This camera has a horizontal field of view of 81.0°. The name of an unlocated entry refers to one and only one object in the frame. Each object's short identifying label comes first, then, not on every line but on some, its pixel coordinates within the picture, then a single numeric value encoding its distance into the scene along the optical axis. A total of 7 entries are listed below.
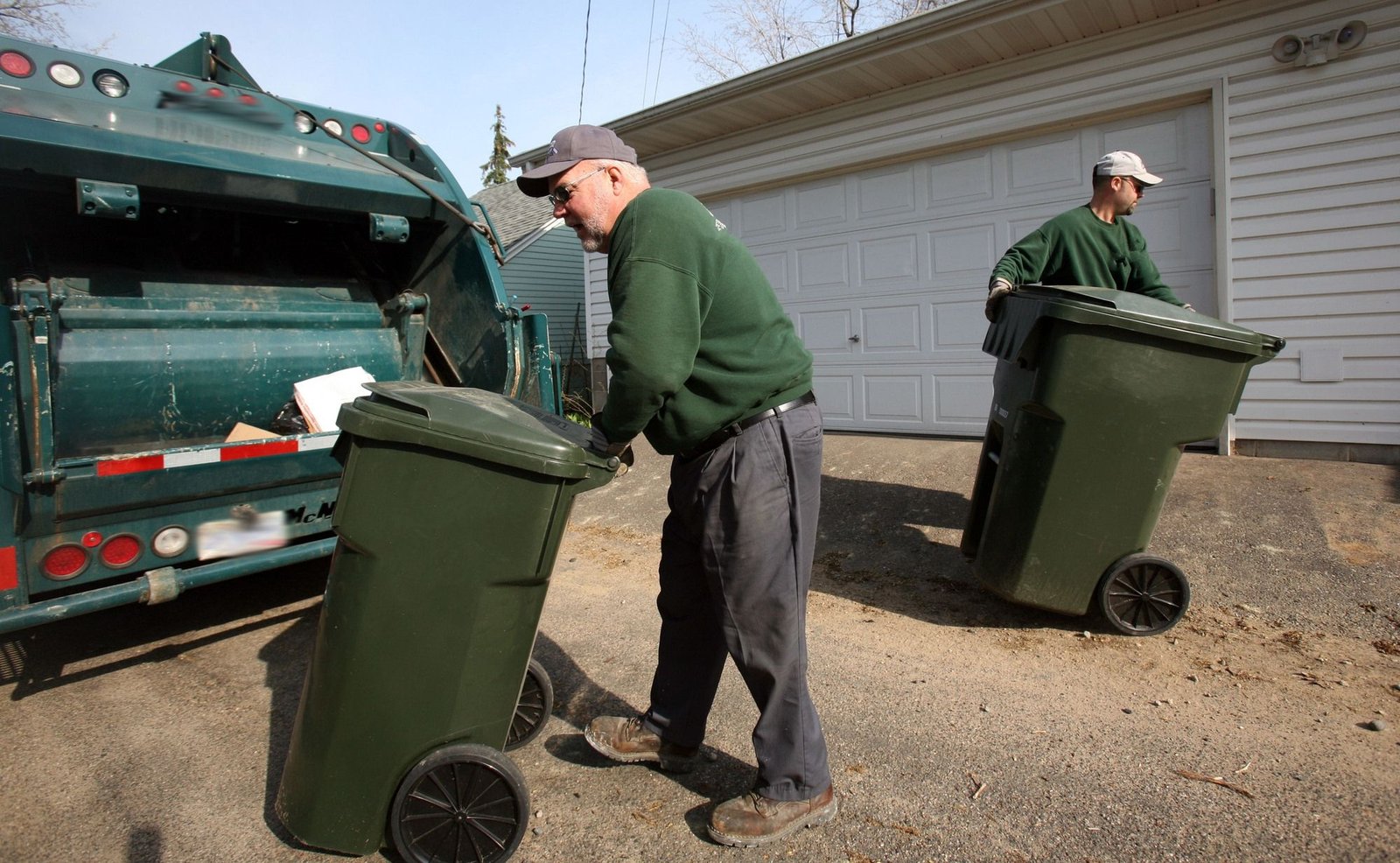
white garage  4.81
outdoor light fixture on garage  4.70
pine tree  38.31
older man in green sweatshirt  1.94
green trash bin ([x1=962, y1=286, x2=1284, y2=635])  2.91
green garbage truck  2.82
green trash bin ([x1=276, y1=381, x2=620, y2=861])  1.84
